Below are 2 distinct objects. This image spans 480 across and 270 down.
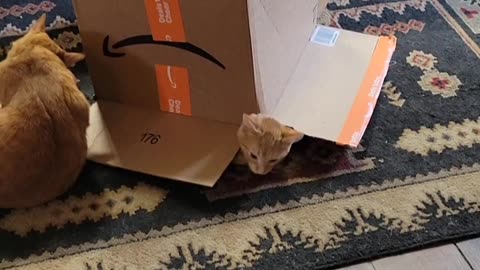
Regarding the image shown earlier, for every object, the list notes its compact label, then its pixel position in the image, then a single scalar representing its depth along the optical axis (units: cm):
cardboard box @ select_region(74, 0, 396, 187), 141
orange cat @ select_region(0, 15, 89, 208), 131
